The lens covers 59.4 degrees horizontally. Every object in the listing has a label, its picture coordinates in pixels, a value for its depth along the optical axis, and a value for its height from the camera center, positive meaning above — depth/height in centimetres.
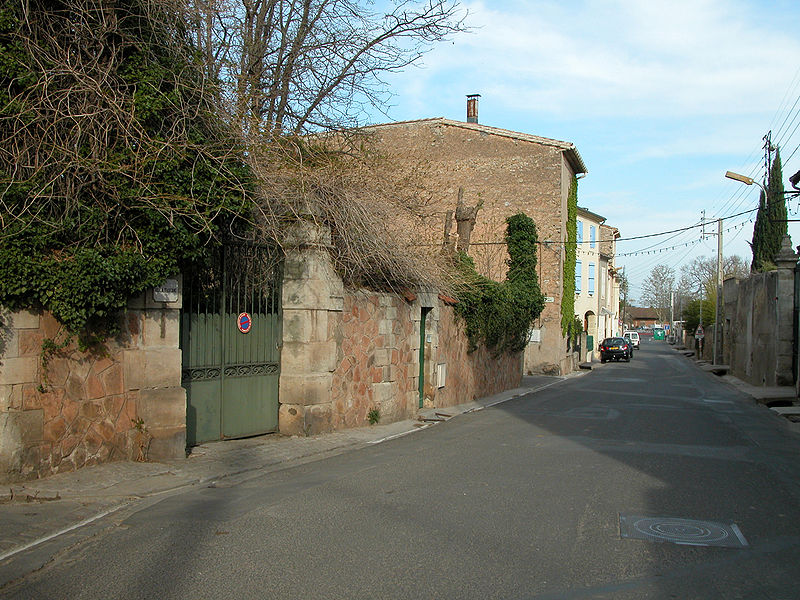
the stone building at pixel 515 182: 3297 +645
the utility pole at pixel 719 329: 4147 -54
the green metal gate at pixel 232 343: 949 -45
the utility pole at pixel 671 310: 10176 +137
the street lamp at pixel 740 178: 2920 +598
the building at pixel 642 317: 16075 +46
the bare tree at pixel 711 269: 8194 +627
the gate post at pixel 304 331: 1093 -28
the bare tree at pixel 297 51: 1255 +473
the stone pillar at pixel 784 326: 2309 -16
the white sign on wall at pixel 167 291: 825 +23
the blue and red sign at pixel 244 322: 1015 -14
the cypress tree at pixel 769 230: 3950 +535
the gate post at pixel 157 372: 817 -72
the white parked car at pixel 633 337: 7476 -198
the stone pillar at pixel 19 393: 691 -85
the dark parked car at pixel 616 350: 4966 -222
